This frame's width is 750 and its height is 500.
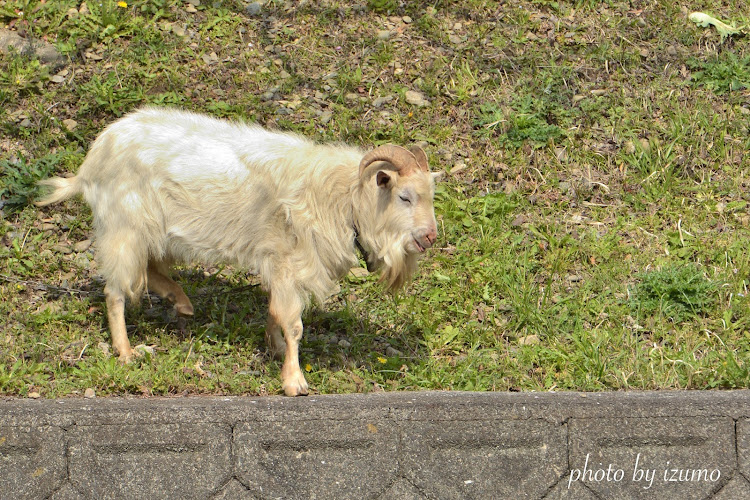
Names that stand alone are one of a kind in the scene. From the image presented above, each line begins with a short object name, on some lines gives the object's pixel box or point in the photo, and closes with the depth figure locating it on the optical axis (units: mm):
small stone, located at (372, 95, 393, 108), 15859
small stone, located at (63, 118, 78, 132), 15047
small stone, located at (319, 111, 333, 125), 15492
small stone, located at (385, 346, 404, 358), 11627
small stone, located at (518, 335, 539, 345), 11867
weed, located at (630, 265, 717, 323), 12109
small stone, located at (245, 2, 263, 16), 17484
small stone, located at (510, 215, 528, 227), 13891
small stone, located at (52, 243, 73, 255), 13477
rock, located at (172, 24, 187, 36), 16781
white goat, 10445
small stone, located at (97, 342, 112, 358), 11391
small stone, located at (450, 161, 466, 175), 14828
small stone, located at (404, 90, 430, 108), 15914
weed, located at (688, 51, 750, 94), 15961
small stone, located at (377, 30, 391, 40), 17147
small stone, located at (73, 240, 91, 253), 13570
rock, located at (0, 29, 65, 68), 16047
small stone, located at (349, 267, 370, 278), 13278
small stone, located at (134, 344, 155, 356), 11257
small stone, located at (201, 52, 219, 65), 16406
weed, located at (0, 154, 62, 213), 13898
